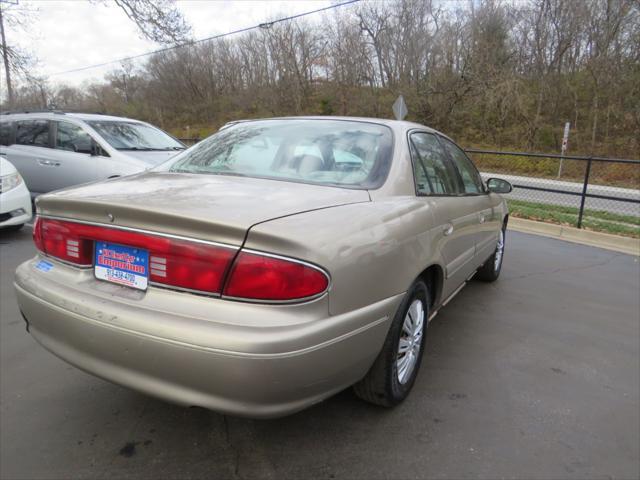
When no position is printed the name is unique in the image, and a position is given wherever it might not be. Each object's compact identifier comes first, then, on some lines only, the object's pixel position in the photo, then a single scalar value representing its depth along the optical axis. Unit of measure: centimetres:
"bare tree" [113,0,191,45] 1582
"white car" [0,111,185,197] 670
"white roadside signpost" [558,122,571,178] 1812
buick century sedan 167
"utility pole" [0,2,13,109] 1561
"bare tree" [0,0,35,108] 1571
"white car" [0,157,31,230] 553
